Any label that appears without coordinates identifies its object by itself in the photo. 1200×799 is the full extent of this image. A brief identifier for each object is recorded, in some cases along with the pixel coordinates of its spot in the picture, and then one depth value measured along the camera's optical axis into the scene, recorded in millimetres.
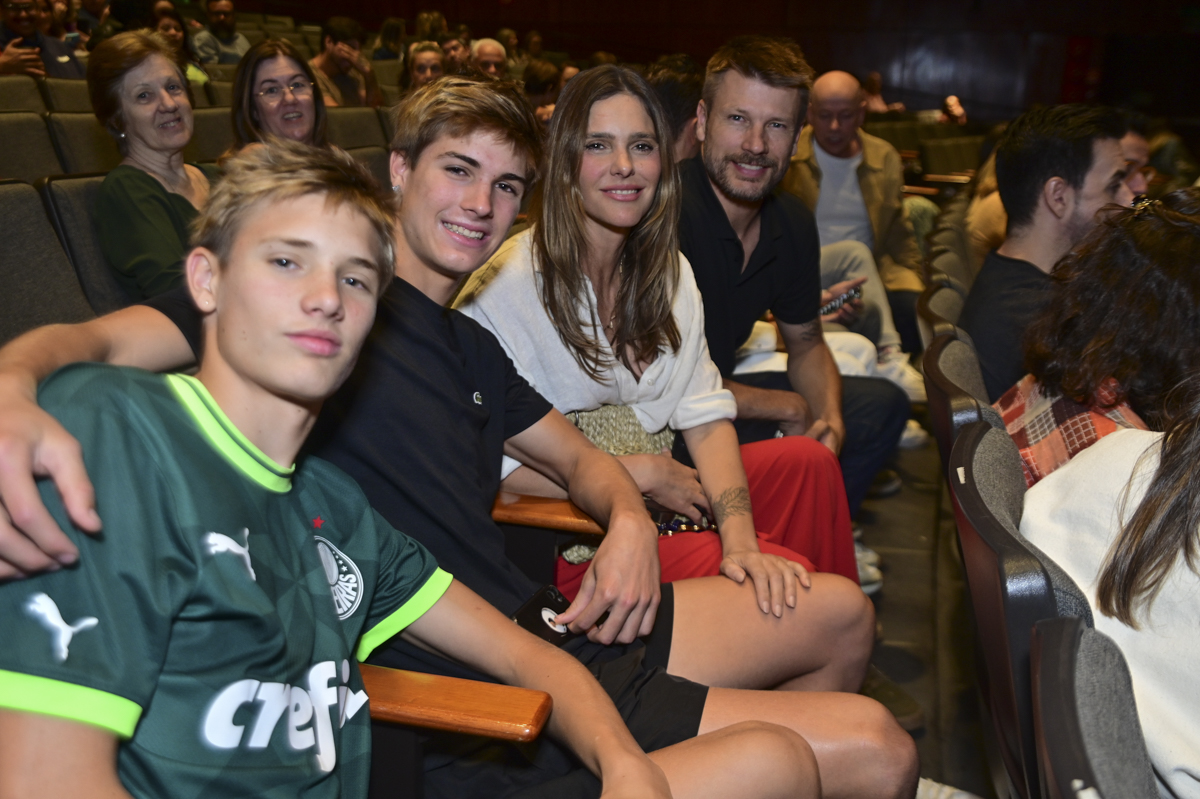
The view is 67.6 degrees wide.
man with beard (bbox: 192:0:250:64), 5969
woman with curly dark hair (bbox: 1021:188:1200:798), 938
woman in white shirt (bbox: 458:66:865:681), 1697
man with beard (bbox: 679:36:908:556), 2131
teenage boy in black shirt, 1225
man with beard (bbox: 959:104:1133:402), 2094
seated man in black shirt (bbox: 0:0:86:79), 4039
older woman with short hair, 1809
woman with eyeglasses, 2457
